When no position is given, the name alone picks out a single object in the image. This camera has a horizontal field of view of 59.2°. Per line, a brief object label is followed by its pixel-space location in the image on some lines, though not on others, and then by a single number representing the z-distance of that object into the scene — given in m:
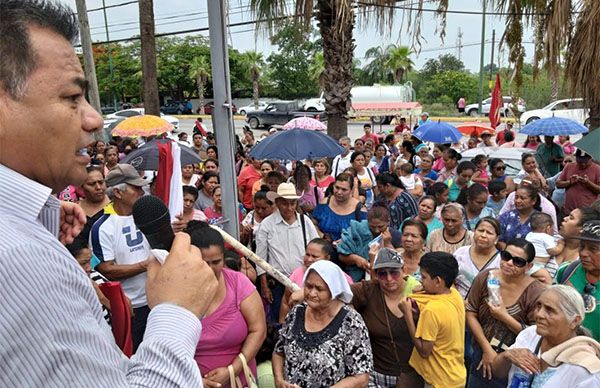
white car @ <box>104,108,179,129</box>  26.88
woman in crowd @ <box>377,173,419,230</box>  6.50
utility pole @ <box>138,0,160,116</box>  12.56
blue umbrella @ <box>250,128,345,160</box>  7.73
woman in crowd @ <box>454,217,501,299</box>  4.53
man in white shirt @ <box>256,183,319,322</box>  5.14
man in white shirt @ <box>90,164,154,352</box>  4.06
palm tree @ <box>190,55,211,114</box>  47.16
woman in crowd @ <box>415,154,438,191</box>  9.15
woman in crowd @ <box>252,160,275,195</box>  7.46
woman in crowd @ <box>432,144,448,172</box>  9.85
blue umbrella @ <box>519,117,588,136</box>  10.16
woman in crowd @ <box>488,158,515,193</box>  8.18
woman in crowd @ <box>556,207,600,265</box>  4.63
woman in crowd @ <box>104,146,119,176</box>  9.44
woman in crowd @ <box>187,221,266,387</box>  3.28
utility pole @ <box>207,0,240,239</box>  3.79
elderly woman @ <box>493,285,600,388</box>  2.72
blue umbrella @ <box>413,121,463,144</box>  11.36
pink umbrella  11.56
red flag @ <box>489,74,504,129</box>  14.20
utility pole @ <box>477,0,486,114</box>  25.98
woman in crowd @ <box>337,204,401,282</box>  5.32
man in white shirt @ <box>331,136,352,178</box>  9.38
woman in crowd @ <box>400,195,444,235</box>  5.95
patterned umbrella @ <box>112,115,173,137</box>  10.67
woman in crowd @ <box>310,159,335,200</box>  8.10
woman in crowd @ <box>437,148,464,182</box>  8.84
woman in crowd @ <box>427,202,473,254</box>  5.22
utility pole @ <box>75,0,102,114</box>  15.01
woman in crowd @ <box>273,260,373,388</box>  3.28
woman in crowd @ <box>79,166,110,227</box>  5.02
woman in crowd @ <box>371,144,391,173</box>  10.84
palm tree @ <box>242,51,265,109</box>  50.00
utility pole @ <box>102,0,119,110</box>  42.44
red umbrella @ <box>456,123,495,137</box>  14.42
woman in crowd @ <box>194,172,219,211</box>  7.08
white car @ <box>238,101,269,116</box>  41.96
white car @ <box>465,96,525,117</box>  39.34
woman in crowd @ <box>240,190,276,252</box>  5.96
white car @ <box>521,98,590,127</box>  28.14
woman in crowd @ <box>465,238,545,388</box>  3.76
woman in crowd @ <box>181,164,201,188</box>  8.16
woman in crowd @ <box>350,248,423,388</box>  3.89
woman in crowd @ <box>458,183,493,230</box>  6.16
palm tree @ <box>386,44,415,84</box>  47.16
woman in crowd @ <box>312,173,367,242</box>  5.99
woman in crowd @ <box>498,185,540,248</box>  5.81
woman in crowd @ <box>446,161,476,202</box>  7.59
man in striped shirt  0.87
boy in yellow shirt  3.65
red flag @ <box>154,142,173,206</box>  3.17
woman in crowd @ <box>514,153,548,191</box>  7.82
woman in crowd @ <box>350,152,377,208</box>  8.29
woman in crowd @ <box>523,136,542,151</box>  11.79
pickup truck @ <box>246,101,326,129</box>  33.78
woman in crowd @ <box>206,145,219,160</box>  10.31
